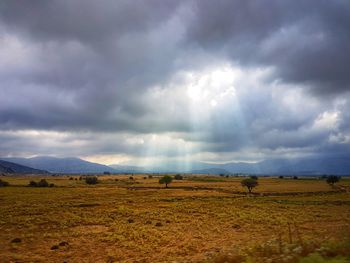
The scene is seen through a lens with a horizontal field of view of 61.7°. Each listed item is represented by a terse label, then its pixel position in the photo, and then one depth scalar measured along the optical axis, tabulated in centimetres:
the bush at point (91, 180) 14925
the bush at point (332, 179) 12529
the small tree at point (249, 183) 9756
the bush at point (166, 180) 12249
